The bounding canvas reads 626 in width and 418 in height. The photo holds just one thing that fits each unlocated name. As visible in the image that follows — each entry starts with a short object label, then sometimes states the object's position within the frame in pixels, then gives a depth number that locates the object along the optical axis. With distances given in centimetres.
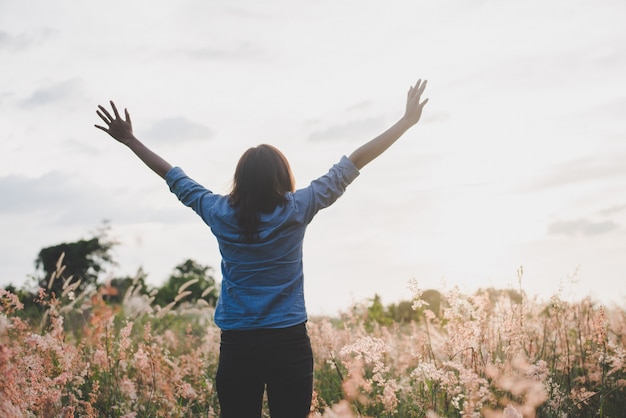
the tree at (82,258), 3275
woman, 307
